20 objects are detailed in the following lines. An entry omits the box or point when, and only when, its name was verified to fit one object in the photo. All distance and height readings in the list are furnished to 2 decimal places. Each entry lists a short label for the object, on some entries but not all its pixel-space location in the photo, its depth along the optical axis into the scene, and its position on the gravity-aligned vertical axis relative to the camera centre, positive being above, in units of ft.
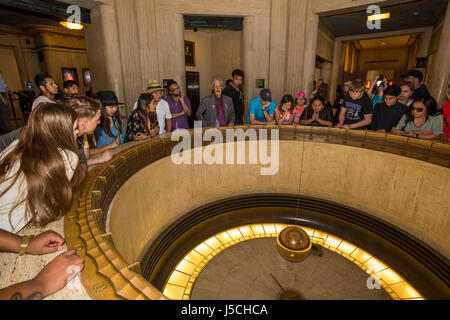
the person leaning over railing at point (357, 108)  12.80 -0.71
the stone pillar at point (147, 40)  18.81 +4.75
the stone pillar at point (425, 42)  32.17 +7.62
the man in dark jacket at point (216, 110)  13.92 -0.83
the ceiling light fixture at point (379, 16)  25.61 +9.01
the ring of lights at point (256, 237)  9.73 -7.88
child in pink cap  15.16 -0.77
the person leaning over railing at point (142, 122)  10.64 -1.15
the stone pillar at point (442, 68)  16.53 +2.01
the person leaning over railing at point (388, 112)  12.21 -0.85
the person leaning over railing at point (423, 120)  10.55 -1.17
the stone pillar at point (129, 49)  18.31 +3.89
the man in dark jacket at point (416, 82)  14.33 +0.88
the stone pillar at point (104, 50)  17.87 +3.78
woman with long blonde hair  3.67 -1.17
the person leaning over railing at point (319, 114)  14.28 -1.11
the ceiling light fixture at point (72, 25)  21.15 +6.60
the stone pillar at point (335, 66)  39.42 +5.24
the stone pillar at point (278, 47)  21.65 +4.80
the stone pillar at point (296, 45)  21.66 +4.94
